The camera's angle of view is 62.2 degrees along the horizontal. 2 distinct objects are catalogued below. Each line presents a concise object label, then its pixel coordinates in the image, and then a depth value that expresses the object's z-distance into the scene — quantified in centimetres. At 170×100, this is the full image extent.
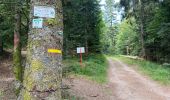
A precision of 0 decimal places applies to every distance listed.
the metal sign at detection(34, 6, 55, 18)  133
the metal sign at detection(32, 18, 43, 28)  133
